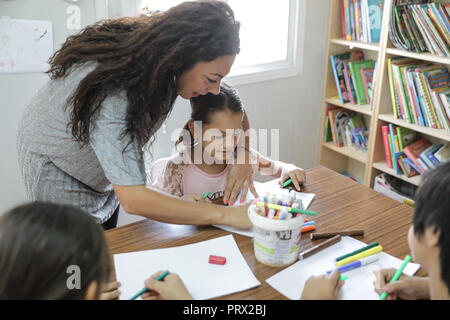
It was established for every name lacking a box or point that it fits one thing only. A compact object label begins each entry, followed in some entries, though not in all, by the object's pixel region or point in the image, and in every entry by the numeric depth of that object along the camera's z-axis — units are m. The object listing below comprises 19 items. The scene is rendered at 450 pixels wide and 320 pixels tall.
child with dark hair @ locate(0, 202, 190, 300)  0.69
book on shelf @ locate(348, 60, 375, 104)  2.74
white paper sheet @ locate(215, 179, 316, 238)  1.25
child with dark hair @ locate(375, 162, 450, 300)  0.84
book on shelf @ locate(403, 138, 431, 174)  2.48
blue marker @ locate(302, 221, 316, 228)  1.26
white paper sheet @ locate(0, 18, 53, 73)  1.85
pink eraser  1.09
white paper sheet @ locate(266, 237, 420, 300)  1.00
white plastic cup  1.05
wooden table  1.14
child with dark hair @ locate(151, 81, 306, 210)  1.60
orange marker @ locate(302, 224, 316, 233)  1.24
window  2.63
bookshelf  2.43
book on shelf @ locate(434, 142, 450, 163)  2.40
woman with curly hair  1.13
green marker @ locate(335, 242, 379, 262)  1.10
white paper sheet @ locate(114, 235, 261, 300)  1.01
